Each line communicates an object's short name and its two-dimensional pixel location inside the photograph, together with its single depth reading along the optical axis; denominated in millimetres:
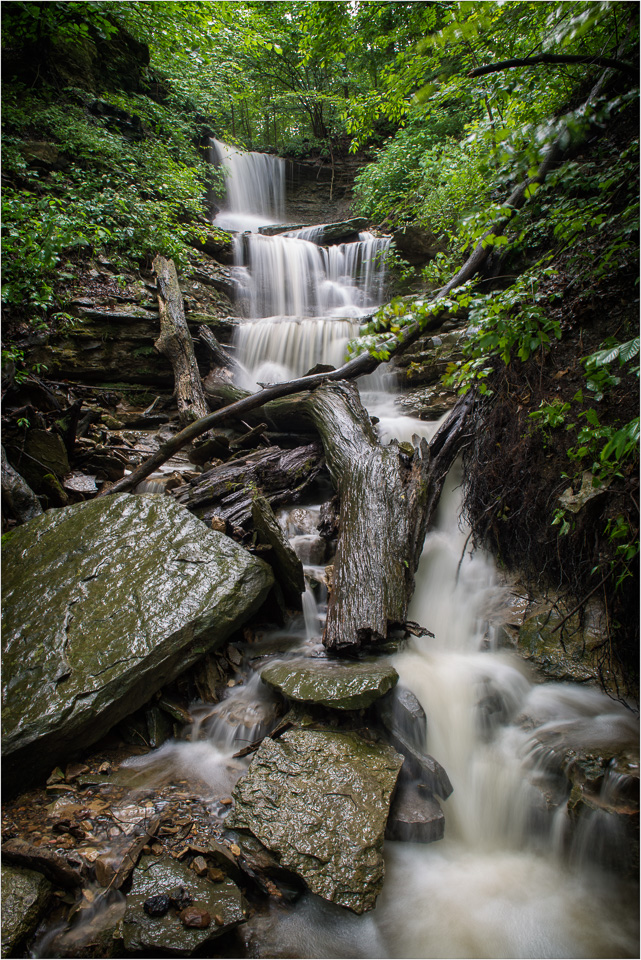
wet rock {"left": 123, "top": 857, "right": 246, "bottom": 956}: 1639
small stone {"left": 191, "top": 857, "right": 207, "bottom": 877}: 1940
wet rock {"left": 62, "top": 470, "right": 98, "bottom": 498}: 4754
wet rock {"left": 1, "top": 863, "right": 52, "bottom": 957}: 1659
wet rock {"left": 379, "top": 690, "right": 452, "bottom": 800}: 2498
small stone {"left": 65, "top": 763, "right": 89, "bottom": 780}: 2480
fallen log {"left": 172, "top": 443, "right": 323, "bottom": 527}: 4617
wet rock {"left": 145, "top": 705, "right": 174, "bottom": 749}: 2805
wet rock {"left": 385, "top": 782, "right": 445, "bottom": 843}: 2291
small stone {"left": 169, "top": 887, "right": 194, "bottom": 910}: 1769
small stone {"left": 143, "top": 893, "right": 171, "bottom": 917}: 1722
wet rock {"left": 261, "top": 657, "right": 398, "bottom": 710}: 2586
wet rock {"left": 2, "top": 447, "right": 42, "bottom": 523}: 4074
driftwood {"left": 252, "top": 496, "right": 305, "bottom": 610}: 3648
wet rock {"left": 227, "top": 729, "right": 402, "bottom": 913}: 1917
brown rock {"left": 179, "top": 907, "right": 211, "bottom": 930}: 1689
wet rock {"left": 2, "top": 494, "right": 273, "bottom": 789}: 2469
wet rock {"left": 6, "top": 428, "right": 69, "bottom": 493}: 4570
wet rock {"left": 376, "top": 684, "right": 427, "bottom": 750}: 2682
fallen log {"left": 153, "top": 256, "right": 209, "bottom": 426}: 6646
